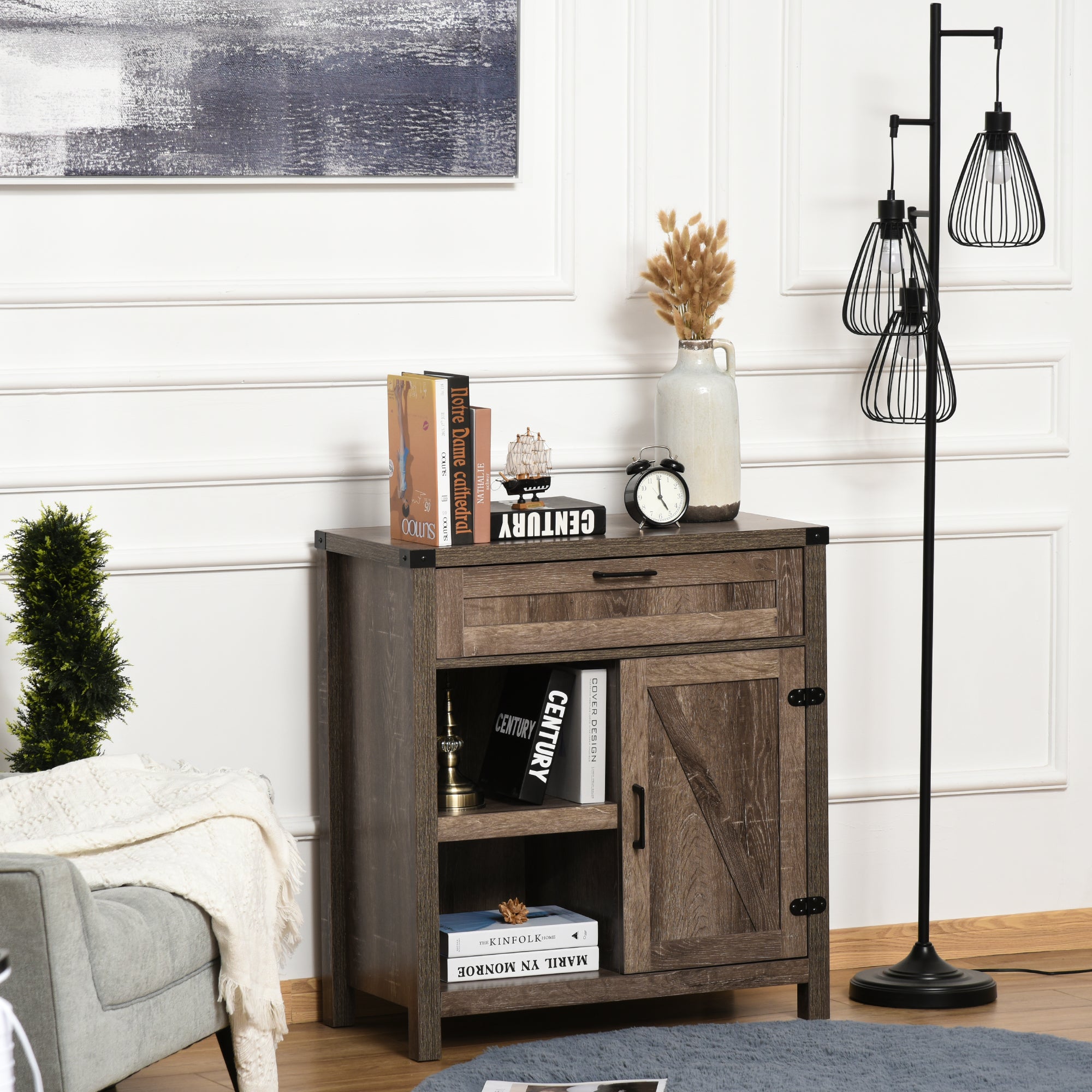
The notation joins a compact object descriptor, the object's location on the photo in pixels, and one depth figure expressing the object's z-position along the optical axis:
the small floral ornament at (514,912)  5.43
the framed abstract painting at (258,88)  5.43
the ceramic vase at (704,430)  5.61
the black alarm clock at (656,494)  5.48
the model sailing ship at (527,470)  5.37
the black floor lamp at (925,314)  5.78
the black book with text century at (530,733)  5.37
